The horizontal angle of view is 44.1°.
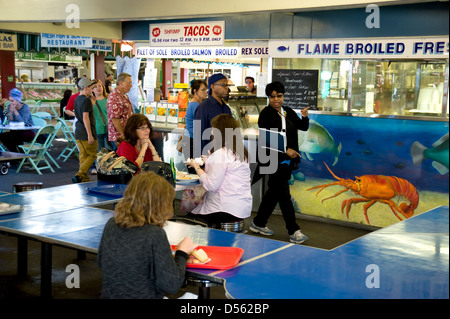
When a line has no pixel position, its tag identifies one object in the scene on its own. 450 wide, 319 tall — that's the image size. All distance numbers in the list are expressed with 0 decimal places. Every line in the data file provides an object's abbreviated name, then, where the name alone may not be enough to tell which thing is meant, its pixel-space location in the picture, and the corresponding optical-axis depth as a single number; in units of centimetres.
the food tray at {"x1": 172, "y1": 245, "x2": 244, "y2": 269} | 289
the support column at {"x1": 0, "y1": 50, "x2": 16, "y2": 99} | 1456
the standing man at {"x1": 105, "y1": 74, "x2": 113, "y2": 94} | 1426
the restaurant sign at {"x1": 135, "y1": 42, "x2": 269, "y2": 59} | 836
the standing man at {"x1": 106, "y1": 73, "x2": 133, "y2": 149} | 731
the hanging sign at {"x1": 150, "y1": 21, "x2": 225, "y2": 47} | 770
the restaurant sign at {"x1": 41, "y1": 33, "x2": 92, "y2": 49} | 973
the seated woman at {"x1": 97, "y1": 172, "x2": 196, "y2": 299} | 270
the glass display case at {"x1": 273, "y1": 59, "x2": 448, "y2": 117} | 652
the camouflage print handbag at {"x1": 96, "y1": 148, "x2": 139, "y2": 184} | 511
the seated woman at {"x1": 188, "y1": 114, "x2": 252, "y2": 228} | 460
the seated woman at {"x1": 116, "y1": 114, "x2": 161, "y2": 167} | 544
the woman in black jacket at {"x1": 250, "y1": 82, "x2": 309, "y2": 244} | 612
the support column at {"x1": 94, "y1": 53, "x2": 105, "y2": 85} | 1642
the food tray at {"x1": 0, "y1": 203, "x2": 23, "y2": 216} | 393
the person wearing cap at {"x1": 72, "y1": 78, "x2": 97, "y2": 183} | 856
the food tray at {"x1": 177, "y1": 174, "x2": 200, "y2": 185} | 529
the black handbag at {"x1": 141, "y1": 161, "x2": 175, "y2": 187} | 473
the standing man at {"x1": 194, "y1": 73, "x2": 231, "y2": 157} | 619
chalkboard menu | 729
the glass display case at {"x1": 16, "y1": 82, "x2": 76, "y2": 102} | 1925
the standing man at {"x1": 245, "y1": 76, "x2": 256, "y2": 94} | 1187
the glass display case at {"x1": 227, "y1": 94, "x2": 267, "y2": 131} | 849
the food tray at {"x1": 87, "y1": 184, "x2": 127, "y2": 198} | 464
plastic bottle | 500
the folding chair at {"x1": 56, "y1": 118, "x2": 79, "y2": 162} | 1143
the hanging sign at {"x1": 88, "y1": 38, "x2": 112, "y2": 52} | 1320
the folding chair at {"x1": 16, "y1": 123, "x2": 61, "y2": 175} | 1014
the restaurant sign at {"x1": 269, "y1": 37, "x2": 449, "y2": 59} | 616
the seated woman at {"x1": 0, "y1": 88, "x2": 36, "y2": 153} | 1076
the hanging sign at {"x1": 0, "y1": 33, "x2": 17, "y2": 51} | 1306
